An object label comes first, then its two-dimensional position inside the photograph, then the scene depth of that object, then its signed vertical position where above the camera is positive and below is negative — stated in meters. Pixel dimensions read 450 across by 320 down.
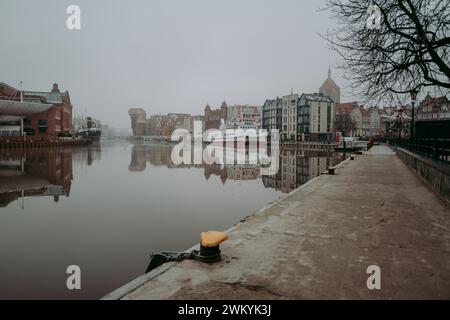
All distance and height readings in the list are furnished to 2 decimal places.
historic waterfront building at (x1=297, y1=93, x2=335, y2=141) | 98.62 +8.96
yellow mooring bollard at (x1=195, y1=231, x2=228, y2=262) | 4.60 -1.61
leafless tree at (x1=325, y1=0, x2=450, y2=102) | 10.08 +3.83
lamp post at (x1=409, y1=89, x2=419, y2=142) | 12.07 +2.15
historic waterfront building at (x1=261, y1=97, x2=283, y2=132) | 114.31 +11.77
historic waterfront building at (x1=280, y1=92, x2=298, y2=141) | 106.49 +9.37
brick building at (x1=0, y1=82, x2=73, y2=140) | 71.62 +7.76
